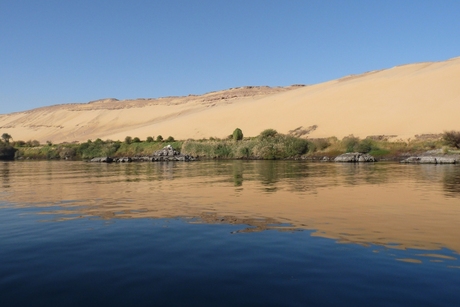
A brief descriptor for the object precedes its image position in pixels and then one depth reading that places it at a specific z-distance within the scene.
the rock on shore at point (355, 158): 41.88
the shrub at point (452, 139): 41.66
